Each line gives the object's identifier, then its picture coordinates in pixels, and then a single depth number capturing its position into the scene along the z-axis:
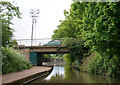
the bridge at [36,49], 20.66
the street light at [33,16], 36.52
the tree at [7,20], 8.14
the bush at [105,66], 10.64
